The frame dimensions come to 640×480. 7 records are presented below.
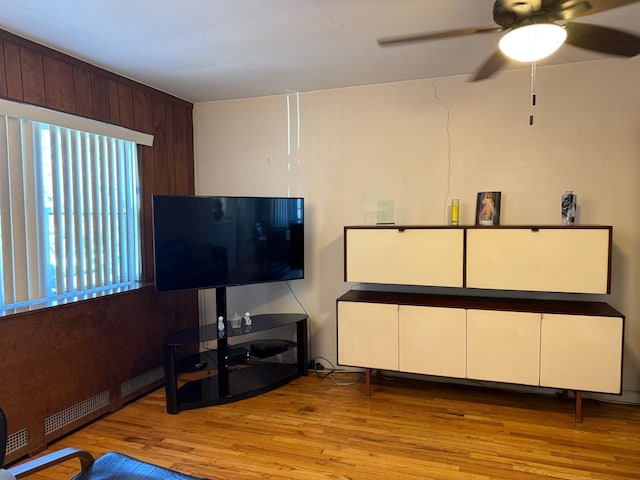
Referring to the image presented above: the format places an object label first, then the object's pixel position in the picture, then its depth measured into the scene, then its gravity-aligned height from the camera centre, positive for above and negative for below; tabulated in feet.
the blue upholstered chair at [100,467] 4.66 -3.24
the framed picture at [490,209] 9.93 +0.15
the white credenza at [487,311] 8.70 -2.19
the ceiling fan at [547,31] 5.23 +2.60
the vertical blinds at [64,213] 8.00 +0.12
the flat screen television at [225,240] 9.50 -0.58
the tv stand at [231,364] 9.70 -4.04
